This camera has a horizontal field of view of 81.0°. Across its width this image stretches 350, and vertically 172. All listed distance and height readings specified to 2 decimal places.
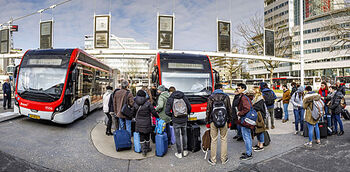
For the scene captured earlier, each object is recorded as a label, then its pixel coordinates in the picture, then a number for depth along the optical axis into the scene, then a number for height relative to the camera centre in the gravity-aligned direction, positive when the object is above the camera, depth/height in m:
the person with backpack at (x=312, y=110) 5.30 -0.60
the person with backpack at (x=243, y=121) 4.60 -0.77
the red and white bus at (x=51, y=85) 7.06 +0.07
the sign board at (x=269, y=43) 16.65 +3.65
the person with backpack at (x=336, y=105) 6.37 -0.57
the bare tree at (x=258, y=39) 27.79 +6.68
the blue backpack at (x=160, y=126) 4.97 -0.96
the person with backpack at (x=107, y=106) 6.71 -0.63
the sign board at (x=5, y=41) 16.69 +3.77
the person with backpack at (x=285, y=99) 8.79 -0.53
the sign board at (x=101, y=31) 13.50 +3.74
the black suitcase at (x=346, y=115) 8.19 -1.14
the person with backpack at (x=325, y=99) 6.70 -0.41
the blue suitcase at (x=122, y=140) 5.12 -1.33
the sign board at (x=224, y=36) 14.38 +3.62
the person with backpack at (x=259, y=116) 5.13 -0.74
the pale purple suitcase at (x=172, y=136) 5.79 -1.41
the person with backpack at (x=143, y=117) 4.80 -0.71
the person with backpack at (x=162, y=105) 5.39 -0.48
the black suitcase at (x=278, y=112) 9.61 -1.20
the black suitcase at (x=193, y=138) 5.12 -1.30
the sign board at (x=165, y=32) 13.49 +3.63
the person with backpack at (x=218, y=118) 4.32 -0.66
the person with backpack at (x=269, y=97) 7.55 -0.38
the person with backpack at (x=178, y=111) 4.77 -0.57
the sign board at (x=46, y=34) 14.34 +3.76
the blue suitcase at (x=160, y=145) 4.84 -1.37
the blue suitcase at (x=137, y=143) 5.12 -1.41
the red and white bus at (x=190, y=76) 7.74 +0.43
